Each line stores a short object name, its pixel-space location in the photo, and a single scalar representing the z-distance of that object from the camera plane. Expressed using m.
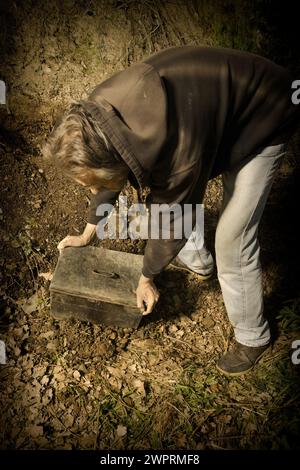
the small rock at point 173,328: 3.03
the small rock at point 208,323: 3.09
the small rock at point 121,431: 2.44
